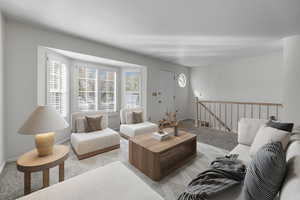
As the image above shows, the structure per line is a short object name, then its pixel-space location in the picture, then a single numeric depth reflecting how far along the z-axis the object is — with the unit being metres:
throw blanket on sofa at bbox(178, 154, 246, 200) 0.98
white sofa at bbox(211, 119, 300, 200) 0.72
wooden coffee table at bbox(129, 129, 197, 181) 1.89
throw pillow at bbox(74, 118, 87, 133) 2.84
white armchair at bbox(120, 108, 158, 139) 3.27
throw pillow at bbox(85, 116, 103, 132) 2.93
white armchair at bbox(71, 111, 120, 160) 2.43
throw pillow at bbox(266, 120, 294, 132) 1.68
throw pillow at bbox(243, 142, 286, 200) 0.82
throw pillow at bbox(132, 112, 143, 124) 3.80
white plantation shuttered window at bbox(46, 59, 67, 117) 2.85
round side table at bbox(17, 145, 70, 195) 1.32
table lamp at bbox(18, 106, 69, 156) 1.39
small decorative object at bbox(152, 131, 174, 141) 2.33
